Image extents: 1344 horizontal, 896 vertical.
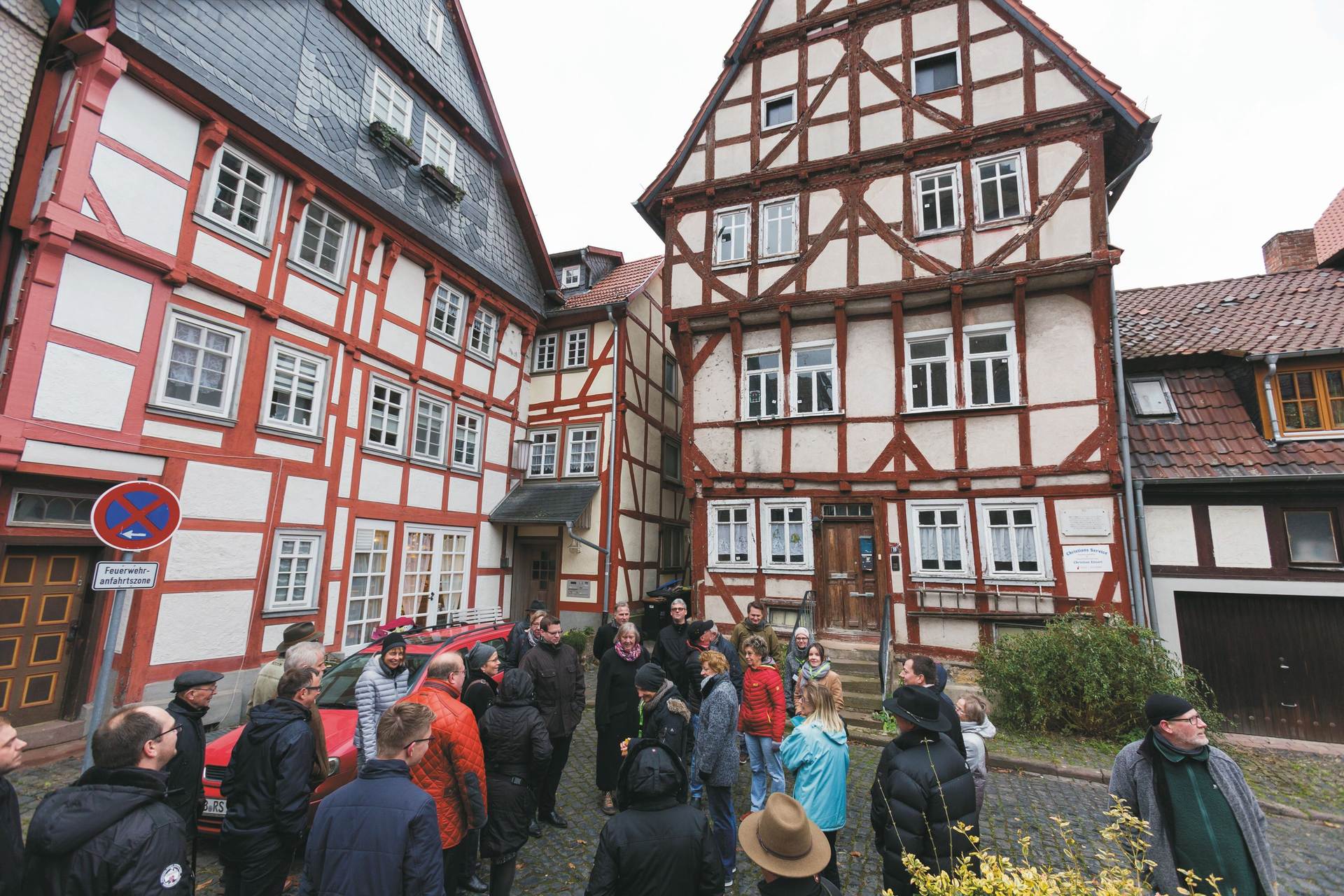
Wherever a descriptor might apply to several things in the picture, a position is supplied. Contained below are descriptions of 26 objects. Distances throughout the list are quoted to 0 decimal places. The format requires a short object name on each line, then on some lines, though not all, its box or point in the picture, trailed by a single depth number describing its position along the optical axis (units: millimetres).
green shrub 8336
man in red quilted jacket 3857
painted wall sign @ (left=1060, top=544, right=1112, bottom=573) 10477
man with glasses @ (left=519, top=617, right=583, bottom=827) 5801
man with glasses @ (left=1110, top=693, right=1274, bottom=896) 3346
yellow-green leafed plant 2406
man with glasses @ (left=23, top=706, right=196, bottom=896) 2383
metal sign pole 4520
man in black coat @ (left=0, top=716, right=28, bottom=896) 2469
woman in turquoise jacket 4121
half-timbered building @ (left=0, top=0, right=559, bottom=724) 7613
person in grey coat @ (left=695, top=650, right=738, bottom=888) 4766
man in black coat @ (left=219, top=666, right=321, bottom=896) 3625
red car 4879
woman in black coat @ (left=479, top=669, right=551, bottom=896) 4199
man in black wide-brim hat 3334
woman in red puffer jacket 5527
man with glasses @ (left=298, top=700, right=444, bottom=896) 2691
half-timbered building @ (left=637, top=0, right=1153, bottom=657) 11055
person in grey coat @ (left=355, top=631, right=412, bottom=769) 4977
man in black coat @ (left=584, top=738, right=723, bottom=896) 2715
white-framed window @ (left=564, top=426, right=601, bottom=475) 16312
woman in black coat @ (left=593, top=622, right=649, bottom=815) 5945
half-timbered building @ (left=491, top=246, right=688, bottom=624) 15477
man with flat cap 3725
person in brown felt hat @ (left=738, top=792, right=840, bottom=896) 2669
